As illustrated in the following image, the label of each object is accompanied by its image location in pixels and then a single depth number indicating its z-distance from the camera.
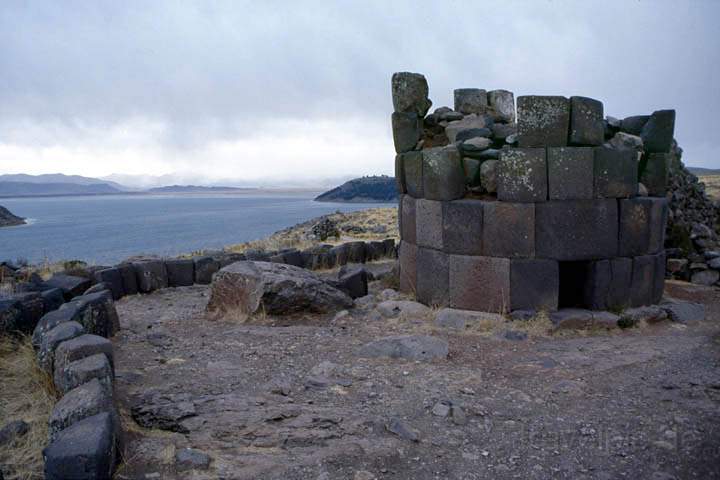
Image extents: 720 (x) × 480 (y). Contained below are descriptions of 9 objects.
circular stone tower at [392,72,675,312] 7.95
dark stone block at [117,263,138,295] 10.85
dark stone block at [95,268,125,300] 10.40
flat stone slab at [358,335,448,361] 6.46
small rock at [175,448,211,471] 3.97
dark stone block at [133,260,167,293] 11.09
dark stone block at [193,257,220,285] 11.88
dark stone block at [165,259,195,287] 11.60
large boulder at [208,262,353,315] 8.43
